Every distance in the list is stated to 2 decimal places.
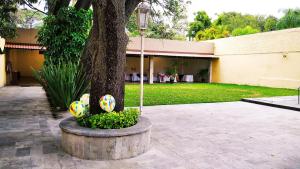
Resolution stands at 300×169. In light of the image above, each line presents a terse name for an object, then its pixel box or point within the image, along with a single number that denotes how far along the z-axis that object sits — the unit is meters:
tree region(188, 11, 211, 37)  34.34
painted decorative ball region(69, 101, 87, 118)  4.26
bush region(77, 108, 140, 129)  4.04
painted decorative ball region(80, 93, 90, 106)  4.63
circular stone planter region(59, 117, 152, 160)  3.81
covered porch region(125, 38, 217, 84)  20.52
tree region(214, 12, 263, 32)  42.78
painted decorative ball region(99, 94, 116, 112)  4.18
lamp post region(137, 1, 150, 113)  6.79
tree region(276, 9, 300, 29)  27.42
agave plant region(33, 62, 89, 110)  7.28
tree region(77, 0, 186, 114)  4.21
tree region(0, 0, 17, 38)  10.38
